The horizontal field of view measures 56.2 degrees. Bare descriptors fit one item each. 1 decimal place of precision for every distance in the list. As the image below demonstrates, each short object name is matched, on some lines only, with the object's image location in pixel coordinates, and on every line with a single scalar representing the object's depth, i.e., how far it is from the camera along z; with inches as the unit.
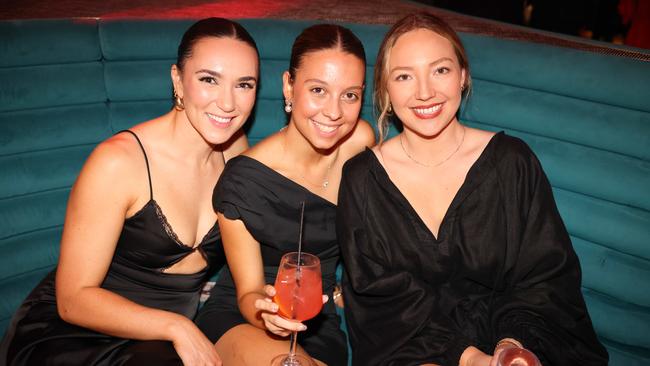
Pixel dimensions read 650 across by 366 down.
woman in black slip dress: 85.7
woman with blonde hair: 89.5
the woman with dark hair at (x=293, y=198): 92.2
